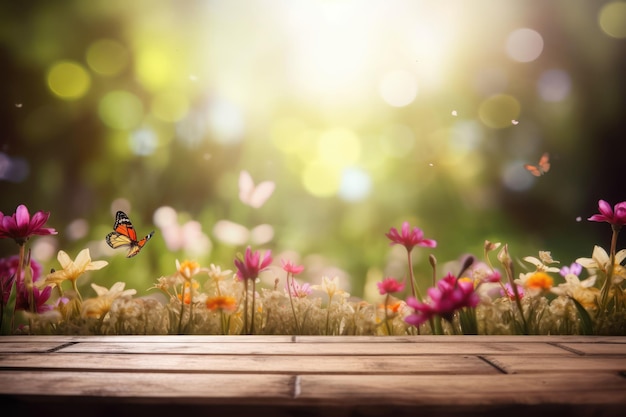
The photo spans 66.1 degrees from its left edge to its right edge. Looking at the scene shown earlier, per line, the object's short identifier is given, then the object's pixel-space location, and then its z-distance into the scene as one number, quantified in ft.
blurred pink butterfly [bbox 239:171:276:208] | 5.64
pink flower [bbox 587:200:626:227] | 4.86
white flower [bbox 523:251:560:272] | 5.24
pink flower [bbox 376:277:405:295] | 4.75
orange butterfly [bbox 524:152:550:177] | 5.73
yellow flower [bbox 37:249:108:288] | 4.89
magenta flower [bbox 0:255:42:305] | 5.06
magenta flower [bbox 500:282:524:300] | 5.02
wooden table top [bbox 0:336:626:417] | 2.36
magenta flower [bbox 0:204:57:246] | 4.78
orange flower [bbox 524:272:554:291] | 4.77
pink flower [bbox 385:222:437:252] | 4.98
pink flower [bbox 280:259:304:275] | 5.13
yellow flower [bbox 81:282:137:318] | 4.70
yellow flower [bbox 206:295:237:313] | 4.68
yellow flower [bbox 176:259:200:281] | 4.92
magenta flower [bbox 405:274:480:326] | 4.47
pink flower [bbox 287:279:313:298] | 5.26
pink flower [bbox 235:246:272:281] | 4.81
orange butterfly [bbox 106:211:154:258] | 5.44
